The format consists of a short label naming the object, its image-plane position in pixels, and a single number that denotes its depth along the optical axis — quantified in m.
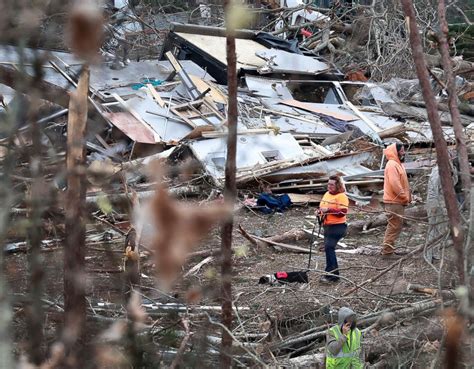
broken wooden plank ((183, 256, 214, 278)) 14.39
